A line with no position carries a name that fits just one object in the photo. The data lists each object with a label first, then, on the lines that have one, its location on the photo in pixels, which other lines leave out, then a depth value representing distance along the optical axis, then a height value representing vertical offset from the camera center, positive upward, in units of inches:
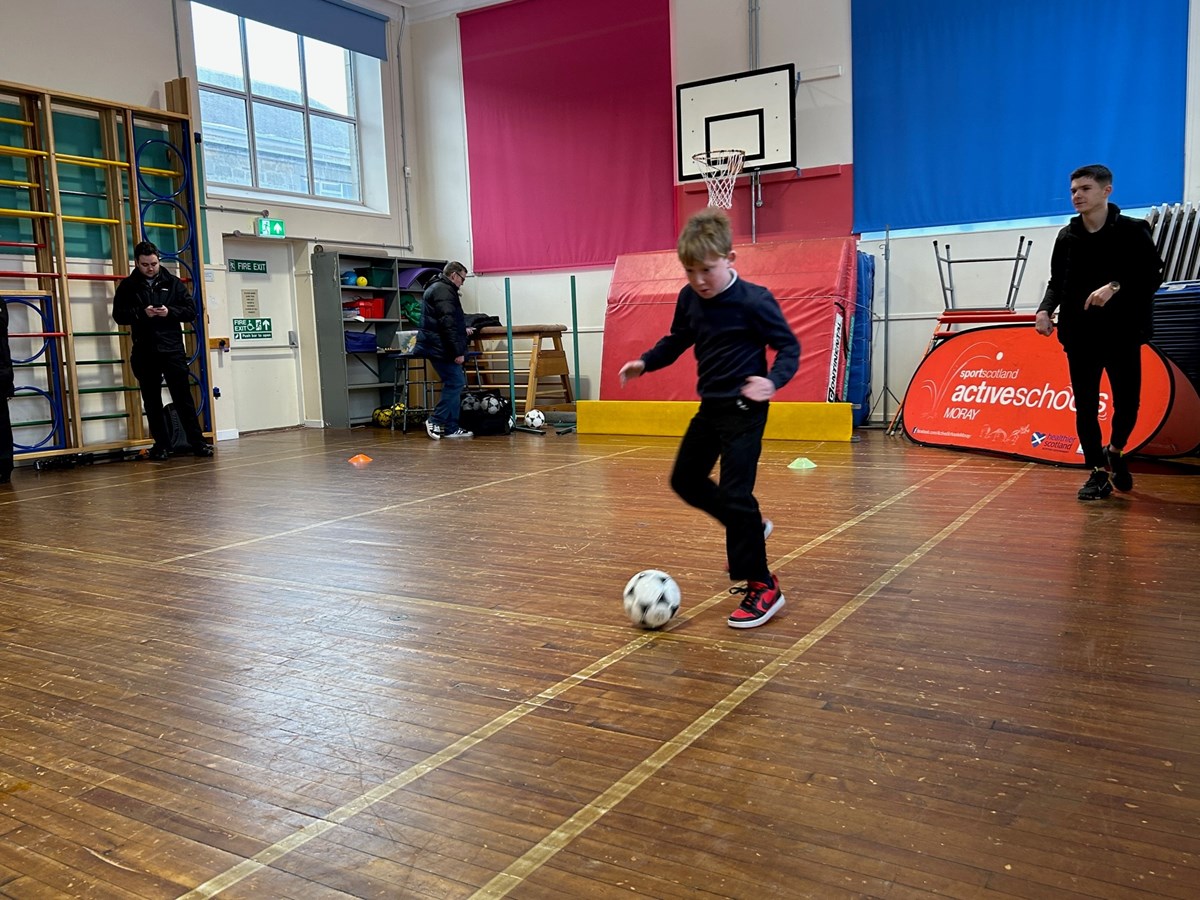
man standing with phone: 358.9 +9.0
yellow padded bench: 351.9 -34.2
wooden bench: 444.5 -13.4
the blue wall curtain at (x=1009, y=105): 354.9 +84.7
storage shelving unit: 493.7 +10.4
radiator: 326.6 +24.8
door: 481.4 +6.8
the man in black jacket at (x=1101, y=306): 204.5 +2.4
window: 458.0 +121.6
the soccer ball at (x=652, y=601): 134.6 -37.6
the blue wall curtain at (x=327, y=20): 450.3 +162.5
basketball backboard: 408.2 +93.0
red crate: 504.4 +19.8
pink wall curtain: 466.3 +104.5
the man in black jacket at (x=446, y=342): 406.6 -0.3
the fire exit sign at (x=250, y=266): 477.2 +41.2
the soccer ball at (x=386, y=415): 480.8 -36.5
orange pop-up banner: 258.8 -24.6
